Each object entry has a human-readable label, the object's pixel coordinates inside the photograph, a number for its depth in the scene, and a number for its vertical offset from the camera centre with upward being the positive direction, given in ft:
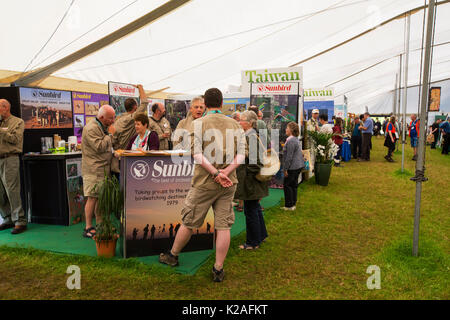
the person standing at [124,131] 14.60 +0.04
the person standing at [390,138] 37.93 -0.58
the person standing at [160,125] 17.17 +0.38
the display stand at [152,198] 11.25 -2.30
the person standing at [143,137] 13.16 -0.20
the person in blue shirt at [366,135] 38.47 -0.24
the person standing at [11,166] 14.28 -1.55
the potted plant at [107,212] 11.48 -2.81
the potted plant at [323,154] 24.73 -1.63
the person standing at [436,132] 58.74 +0.23
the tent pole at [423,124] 10.69 +0.31
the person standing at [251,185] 11.84 -1.93
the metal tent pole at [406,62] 27.63 +5.87
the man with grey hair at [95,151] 12.82 -0.75
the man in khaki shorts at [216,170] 9.20 -1.06
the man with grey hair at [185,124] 12.61 +0.38
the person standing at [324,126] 26.02 +0.55
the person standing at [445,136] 47.55 -0.39
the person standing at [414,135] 39.04 -0.22
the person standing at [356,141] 40.56 -1.00
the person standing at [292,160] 17.81 -1.48
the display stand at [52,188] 15.71 -2.73
